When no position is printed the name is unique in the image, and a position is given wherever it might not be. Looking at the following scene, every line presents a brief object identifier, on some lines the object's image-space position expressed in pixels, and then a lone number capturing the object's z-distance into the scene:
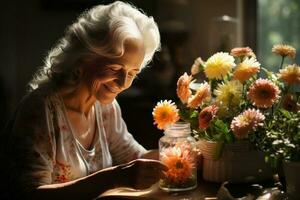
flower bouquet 1.75
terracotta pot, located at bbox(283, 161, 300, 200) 1.67
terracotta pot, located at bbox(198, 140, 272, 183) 1.82
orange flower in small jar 1.80
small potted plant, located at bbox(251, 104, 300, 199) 1.67
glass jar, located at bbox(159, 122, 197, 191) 1.80
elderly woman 1.79
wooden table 1.75
